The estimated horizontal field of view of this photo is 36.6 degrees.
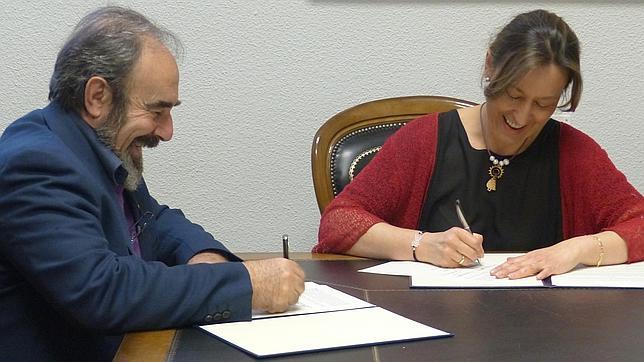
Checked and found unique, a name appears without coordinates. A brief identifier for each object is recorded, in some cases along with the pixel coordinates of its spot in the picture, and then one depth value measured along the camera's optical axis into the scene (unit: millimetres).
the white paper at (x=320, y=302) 1620
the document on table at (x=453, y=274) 1828
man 1514
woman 2242
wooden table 1351
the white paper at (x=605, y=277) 1829
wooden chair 2609
